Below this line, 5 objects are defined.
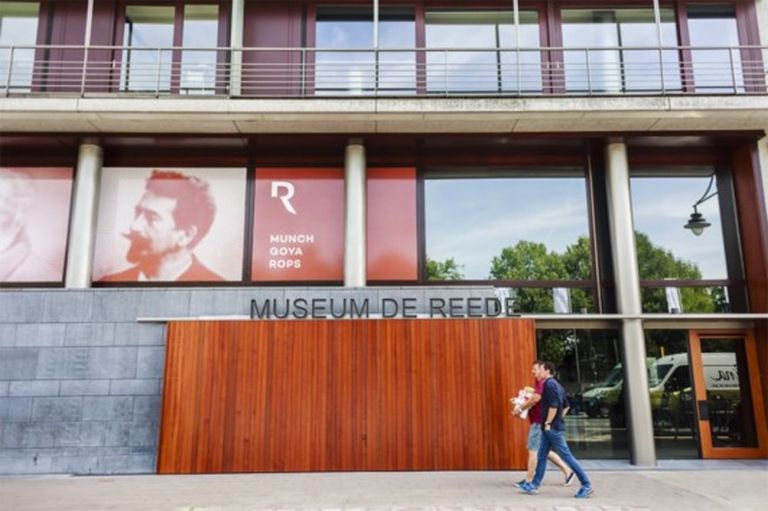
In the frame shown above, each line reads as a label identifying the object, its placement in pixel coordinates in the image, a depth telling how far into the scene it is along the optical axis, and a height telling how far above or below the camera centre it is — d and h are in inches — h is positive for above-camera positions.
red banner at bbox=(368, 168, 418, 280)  426.9 +102.0
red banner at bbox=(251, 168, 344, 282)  426.3 +101.7
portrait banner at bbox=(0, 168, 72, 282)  422.9 +104.3
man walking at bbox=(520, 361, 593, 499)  298.4 -34.6
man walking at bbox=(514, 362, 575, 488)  308.5 -36.1
